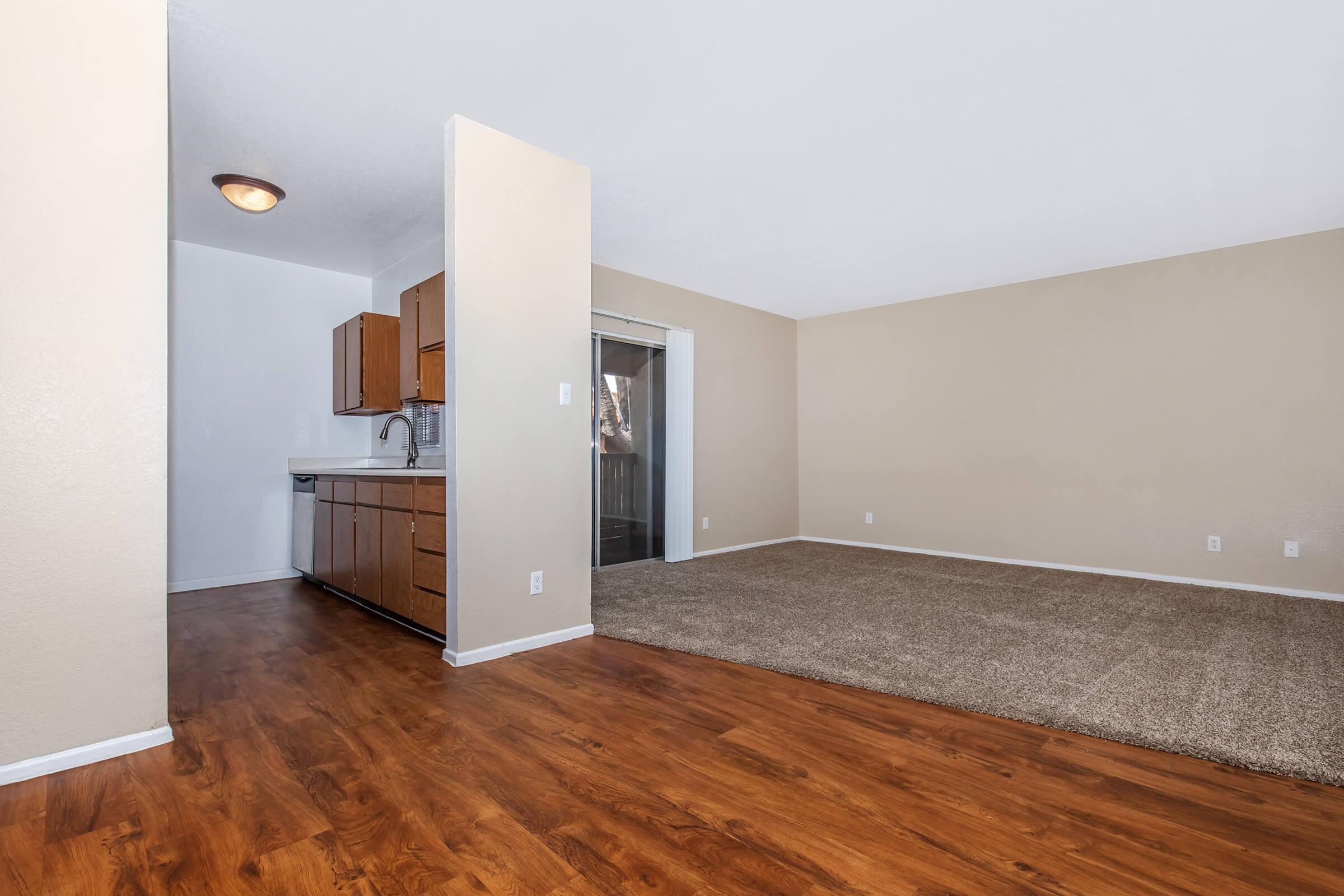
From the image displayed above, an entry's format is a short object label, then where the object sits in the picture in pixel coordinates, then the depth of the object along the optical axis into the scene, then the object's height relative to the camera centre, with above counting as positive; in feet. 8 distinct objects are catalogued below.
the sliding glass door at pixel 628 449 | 17.25 +0.01
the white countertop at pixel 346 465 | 12.85 -0.41
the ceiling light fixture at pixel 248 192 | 11.19 +4.58
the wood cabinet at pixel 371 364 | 15.10 +2.05
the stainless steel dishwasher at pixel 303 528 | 15.11 -1.94
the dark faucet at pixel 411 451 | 15.10 -0.05
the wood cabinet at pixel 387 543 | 10.23 -1.75
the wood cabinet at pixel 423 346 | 12.81 +2.16
